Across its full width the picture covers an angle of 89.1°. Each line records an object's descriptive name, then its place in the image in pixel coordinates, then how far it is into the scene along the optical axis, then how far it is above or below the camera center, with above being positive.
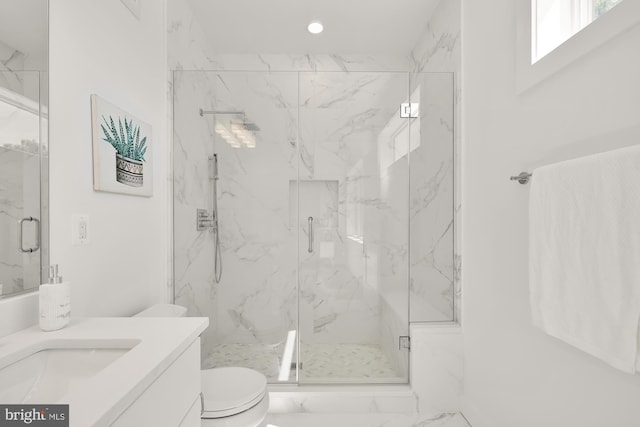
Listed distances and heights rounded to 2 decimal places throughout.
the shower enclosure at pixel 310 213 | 2.12 +0.00
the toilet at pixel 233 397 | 1.28 -0.78
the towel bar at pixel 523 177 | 1.30 +0.14
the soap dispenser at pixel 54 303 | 0.98 -0.28
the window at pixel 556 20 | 1.21 +0.75
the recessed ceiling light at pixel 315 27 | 2.49 +1.45
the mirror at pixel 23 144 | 0.96 +0.22
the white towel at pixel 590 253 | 0.88 -0.13
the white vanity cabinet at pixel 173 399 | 0.69 -0.45
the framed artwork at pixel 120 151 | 1.39 +0.29
